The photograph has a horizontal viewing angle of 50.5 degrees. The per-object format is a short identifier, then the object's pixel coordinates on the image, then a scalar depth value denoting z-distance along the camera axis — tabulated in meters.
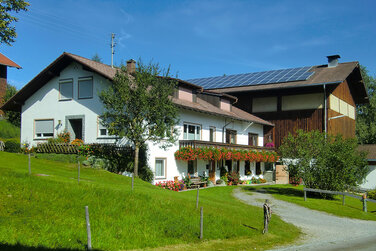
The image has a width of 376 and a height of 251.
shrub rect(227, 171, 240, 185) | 32.66
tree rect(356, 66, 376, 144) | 61.53
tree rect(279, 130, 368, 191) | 24.59
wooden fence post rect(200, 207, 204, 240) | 11.42
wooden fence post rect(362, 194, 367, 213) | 21.33
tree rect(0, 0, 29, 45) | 28.39
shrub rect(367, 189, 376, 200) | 28.41
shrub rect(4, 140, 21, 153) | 28.58
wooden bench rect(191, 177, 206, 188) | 27.91
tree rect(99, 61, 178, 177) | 23.22
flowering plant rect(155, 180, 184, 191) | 25.59
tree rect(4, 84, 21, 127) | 45.78
